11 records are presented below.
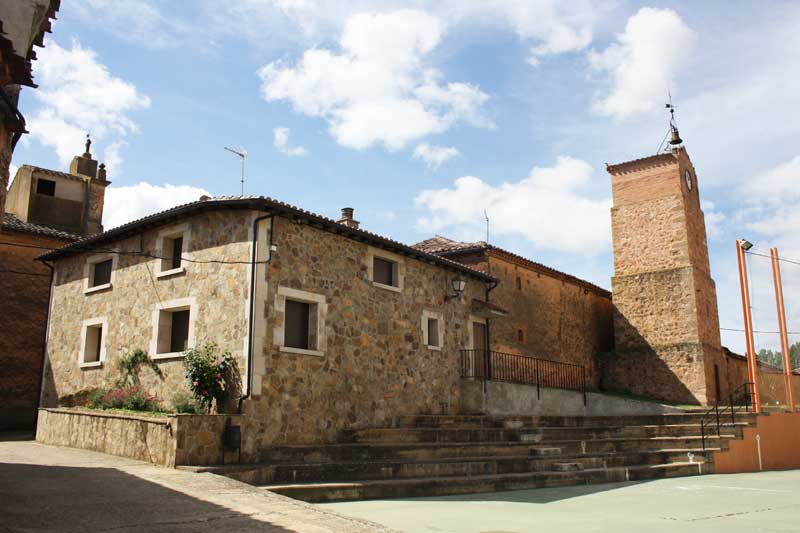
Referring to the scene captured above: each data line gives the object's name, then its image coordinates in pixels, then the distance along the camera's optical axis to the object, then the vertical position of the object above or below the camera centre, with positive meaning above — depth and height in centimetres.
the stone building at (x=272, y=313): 1170 +186
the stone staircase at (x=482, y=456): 984 -98
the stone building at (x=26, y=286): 1856 +341
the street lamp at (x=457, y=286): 1652 +296
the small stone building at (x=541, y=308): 2077 +345
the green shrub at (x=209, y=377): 1112 +44
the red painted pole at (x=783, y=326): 1767 +217
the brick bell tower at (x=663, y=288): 2380 +440
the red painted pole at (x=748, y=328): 1702 +201
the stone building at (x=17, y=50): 674 +402
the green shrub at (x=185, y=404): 1147 -3
